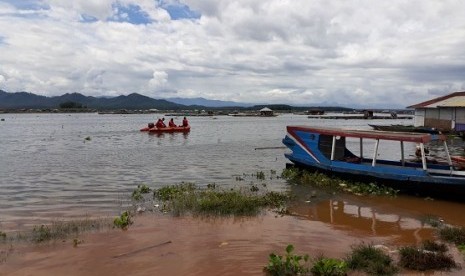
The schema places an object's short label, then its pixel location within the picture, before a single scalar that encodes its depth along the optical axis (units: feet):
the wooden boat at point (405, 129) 133.80
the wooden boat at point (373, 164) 48.88
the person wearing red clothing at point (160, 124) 173.10
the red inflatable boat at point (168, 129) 171.42
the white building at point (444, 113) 143.43
